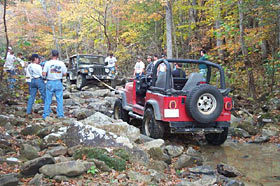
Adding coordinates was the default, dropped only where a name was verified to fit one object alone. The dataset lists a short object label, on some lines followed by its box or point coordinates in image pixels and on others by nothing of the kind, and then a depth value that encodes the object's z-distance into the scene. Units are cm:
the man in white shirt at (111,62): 1706
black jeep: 1700
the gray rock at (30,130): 630
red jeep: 636
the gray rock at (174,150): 596
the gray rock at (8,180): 361
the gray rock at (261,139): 726
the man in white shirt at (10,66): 1012
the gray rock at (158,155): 545
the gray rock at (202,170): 495
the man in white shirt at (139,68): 1472
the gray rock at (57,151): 495
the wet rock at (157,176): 444
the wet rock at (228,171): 491
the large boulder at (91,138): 532
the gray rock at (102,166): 446
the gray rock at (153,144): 583
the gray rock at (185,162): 528
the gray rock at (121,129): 603
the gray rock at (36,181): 379
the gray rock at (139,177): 431
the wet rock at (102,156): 465
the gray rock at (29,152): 482
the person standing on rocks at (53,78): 797
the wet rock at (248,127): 802
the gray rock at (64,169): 409
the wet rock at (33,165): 414
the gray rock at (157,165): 496
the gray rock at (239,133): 782
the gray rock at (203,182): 430
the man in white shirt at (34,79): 860
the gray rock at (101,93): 1484
